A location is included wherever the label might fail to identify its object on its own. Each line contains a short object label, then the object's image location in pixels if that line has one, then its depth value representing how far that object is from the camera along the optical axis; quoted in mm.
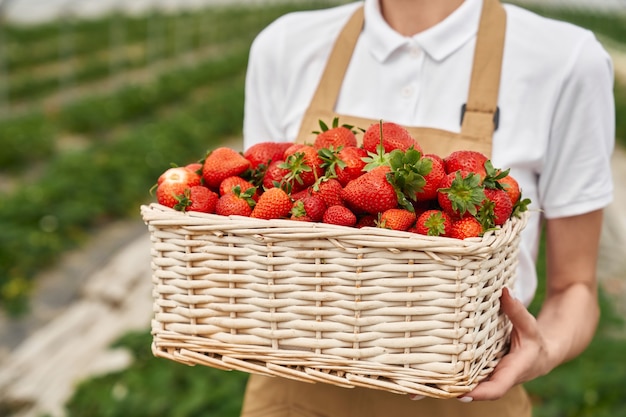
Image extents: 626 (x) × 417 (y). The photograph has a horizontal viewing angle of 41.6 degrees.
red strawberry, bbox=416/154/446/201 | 1356
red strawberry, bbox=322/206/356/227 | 1329
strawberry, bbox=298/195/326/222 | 1357
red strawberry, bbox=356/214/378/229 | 1378
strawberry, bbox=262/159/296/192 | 1443
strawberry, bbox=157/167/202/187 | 1482
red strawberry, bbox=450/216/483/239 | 1285
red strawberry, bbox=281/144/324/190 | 1433
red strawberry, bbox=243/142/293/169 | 1571
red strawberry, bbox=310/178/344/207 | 1377
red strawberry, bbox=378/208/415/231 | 1312
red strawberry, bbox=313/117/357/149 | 1499
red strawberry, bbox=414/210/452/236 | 1291
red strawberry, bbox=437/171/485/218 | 1305
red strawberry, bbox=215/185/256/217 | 1397
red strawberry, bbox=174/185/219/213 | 1413
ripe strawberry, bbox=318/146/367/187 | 1428
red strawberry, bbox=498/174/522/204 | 1412
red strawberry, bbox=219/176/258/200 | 1465
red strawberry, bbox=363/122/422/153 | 1443
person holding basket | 1595
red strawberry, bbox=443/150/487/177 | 1392
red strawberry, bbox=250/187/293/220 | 1361
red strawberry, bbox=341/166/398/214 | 1330
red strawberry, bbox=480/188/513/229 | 1324
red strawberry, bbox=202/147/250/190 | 1506
